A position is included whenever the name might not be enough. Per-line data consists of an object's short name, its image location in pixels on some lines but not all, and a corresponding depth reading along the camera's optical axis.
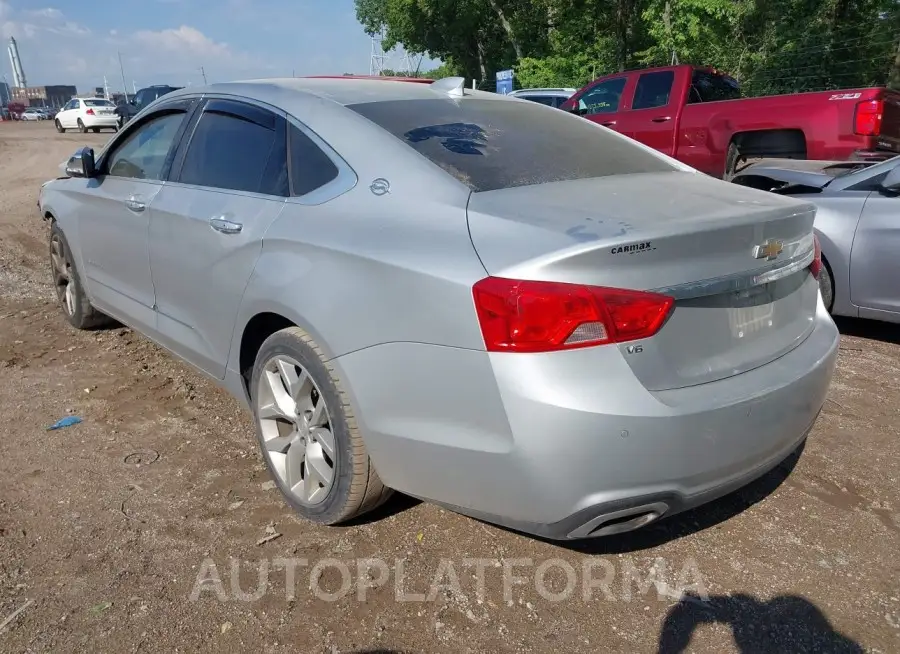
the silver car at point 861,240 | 4.55
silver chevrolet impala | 2.01
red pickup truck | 7.64
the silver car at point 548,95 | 16.32
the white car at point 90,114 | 30.58
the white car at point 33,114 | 60.84
